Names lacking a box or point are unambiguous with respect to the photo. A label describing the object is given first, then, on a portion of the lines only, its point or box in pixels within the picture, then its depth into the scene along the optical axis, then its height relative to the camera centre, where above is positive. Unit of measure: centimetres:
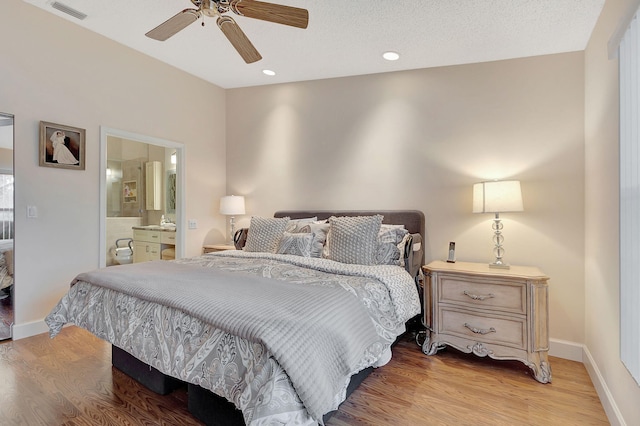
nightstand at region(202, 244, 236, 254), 409 -41
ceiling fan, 194 +122
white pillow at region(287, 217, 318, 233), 338 -10
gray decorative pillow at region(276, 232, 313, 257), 305 -28
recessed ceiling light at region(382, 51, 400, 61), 311 +150
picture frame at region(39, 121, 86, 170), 294 +64
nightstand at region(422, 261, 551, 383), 232 -75
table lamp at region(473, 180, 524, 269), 265 +11
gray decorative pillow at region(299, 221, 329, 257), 312 -19
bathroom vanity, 488 -41
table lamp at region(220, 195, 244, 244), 421 +12
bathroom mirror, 575 +42
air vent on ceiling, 272 +173
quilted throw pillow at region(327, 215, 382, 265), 278 -23
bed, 128 -52
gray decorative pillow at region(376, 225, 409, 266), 282 -30
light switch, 286 +3
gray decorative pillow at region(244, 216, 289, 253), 328 -20
